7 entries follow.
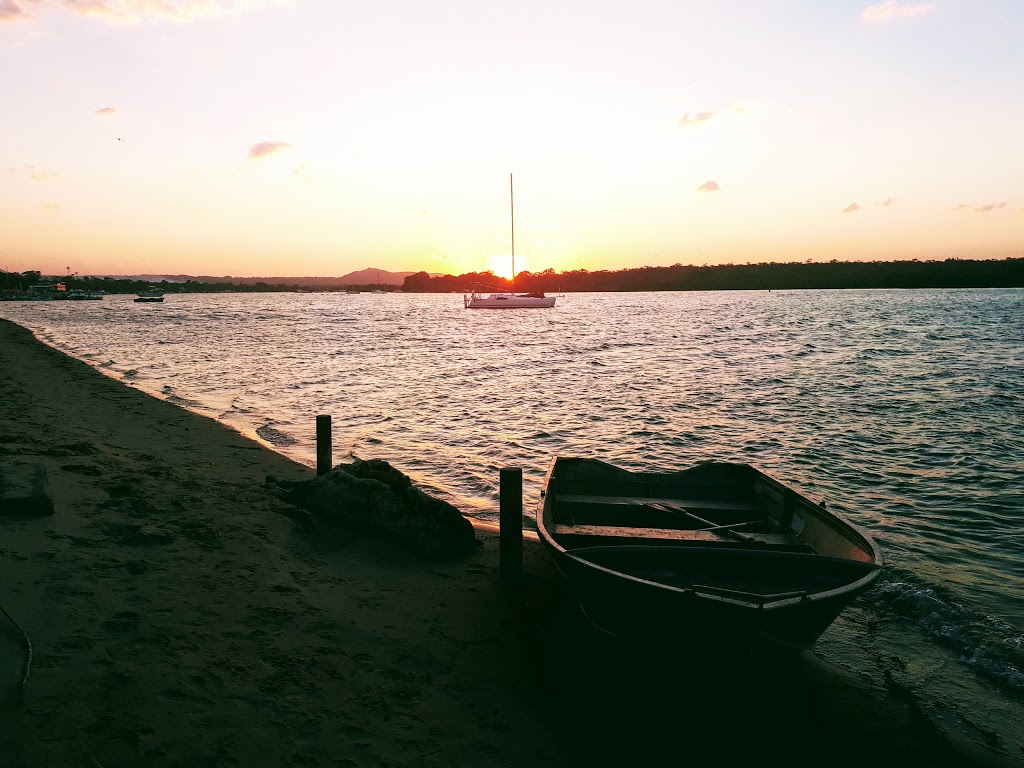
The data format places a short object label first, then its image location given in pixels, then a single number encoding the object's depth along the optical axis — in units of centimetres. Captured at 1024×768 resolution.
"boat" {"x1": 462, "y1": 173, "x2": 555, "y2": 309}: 11756
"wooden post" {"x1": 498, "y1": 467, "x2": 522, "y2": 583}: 736
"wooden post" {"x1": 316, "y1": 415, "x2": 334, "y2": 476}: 1030
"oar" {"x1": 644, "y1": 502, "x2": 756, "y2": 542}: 700
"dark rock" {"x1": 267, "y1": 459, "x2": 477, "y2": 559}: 778
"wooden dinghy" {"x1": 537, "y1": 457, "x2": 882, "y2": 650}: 481
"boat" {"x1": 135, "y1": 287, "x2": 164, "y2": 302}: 15298
